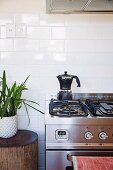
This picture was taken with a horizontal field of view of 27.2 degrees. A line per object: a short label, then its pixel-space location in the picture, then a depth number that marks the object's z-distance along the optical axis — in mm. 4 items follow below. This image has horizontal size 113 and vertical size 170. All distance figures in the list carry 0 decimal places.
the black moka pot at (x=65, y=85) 1606
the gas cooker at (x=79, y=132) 1295
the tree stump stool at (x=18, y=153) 1368
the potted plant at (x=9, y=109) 1449
